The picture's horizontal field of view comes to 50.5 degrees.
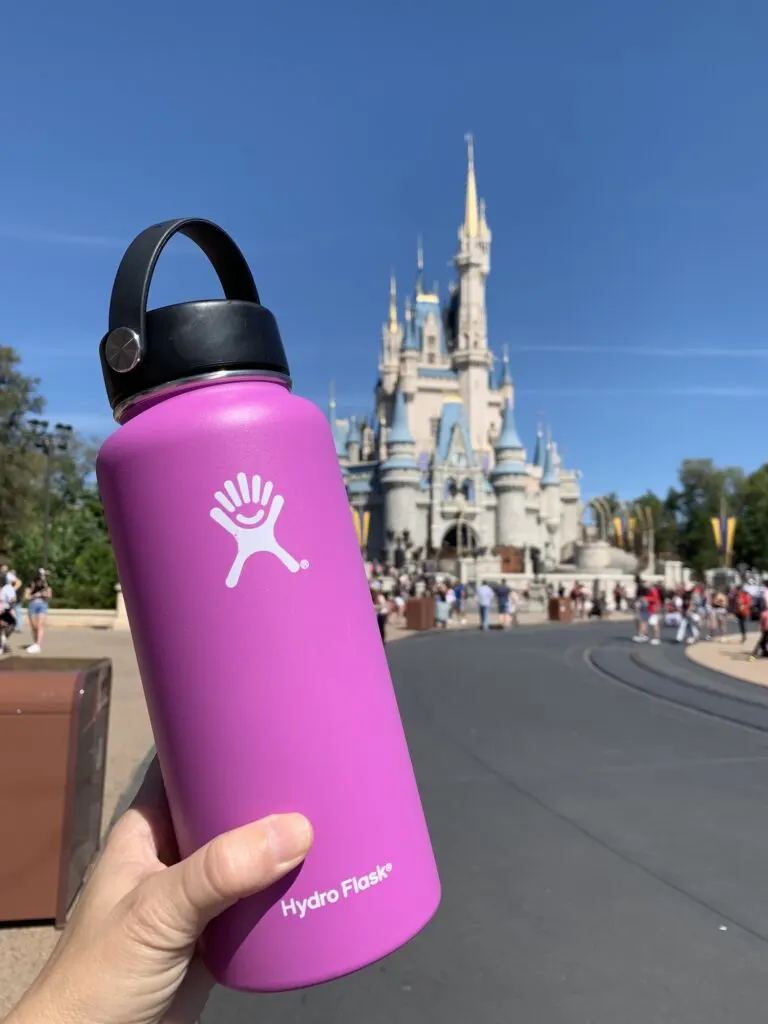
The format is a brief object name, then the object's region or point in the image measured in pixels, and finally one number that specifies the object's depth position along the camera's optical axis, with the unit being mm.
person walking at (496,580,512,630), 24459
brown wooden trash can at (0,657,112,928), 3398
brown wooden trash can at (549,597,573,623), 28672
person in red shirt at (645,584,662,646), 18016
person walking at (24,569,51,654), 13805
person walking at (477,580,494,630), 22812
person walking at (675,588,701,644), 19109
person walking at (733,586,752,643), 18766
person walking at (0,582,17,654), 13781
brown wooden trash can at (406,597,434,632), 23844
